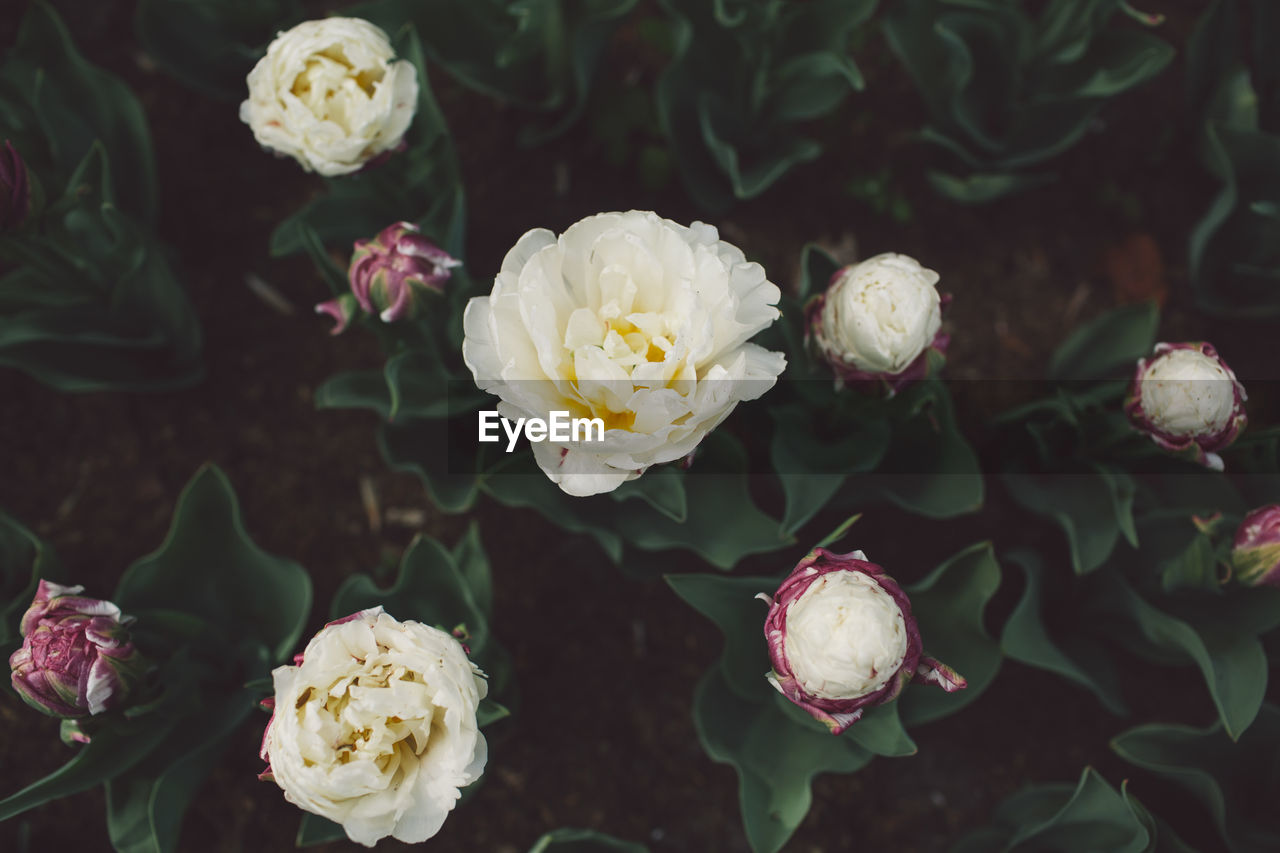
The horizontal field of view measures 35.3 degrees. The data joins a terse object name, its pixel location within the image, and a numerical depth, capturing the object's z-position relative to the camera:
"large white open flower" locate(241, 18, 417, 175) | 0.79
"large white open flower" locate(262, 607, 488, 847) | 0.70
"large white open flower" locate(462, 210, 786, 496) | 0.69
